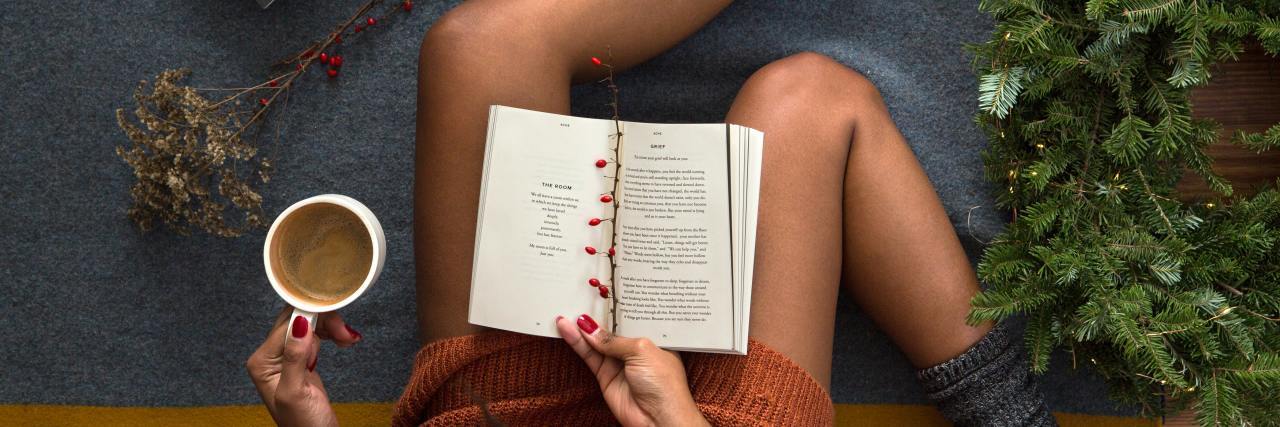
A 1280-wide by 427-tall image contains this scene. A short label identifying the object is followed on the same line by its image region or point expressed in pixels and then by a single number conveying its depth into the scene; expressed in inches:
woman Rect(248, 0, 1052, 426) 34.3
